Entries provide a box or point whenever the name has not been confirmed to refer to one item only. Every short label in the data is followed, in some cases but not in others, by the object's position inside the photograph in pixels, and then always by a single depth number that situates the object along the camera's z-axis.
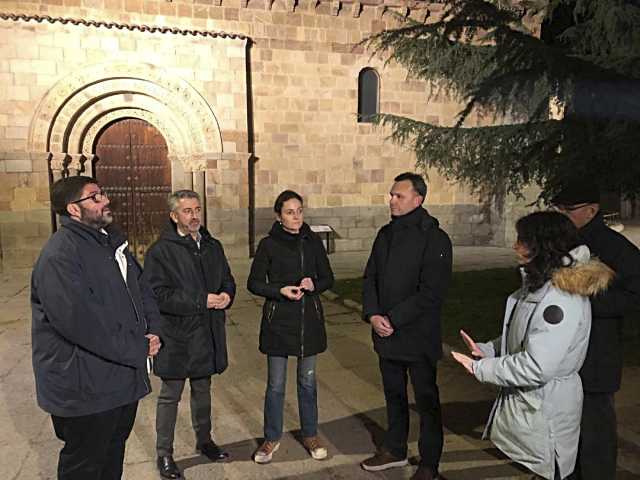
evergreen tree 3.85
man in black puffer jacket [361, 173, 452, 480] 2.87
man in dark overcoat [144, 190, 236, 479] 2.98
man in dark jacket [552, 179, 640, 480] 2.33
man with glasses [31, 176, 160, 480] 2.04
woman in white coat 1.97
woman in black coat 3.11
